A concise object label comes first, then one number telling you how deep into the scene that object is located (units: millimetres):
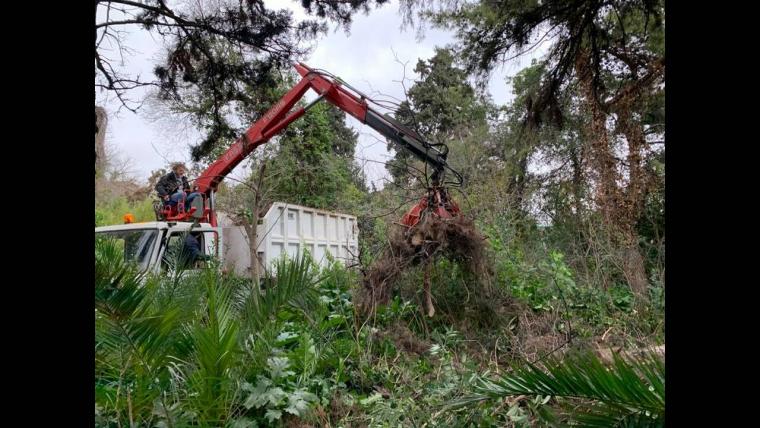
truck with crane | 5598
